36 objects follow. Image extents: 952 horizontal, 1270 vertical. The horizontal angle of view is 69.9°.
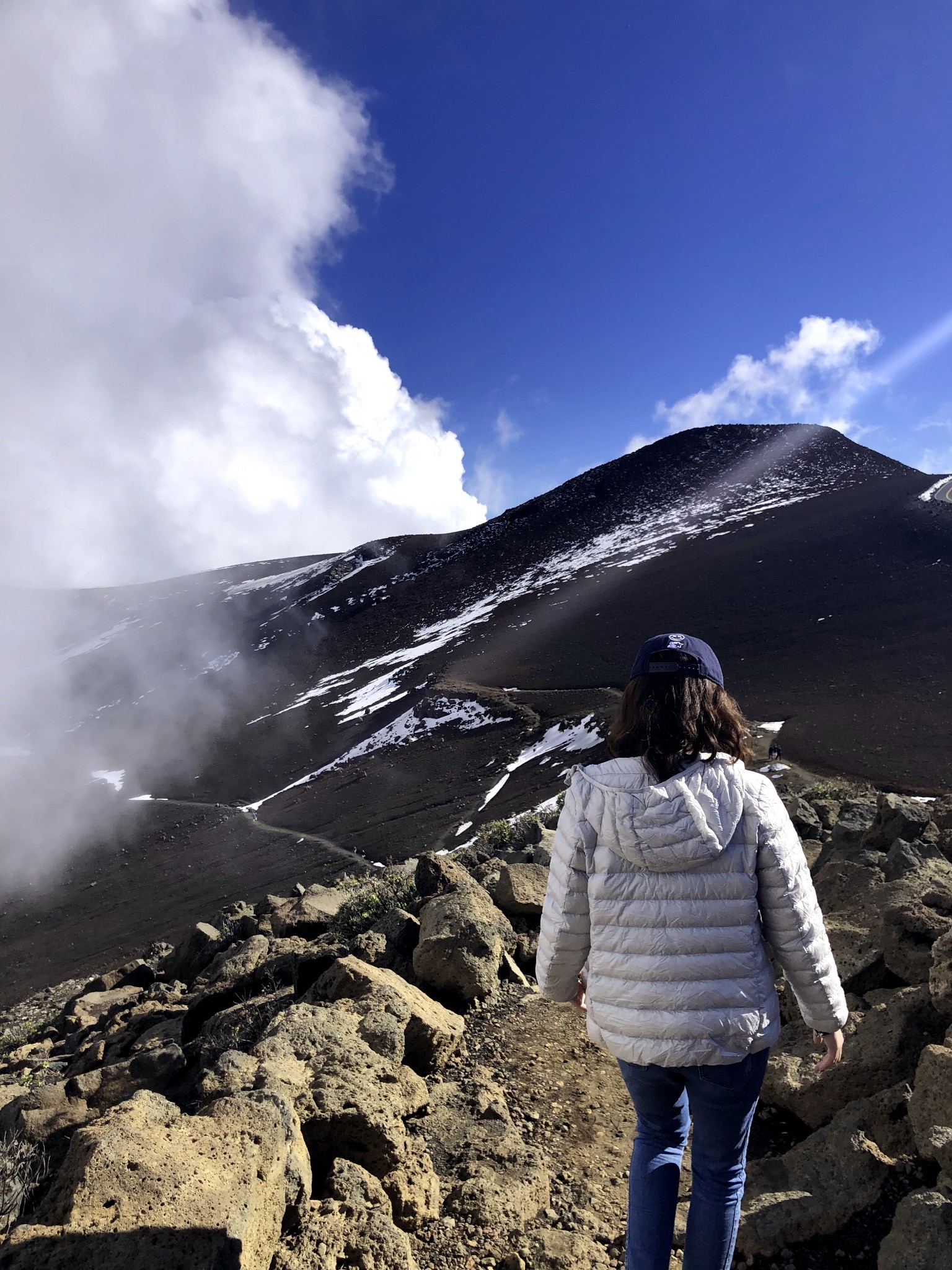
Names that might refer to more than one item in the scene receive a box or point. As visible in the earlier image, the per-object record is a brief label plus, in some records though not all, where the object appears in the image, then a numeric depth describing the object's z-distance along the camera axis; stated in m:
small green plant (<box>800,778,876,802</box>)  9.42
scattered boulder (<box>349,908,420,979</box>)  4.45
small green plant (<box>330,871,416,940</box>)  5.59
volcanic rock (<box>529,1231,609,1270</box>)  2.22
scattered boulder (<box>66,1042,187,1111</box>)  3.46
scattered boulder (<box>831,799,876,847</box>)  5.86
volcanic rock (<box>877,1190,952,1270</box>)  1.95
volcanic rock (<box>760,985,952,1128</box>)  2.79
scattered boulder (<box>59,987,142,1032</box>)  7.05
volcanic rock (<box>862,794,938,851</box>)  5.45
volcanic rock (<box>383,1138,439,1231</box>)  2.38
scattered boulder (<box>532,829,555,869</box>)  6.40
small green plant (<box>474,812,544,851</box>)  7.90
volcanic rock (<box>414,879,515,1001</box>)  4.11
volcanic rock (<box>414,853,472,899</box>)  5.28
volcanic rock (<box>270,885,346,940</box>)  6.31
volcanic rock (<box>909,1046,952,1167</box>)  2.32
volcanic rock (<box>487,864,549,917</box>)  5.06
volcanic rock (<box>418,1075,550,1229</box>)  2.46
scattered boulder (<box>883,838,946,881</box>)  4.53
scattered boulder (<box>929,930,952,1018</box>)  2.70
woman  1.66
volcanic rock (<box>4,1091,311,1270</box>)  1.72
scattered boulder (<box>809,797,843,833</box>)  7.19
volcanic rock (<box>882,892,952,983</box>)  3.28
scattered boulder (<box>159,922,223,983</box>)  7.38
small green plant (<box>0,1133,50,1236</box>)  2.02
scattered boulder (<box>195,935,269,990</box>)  4.84
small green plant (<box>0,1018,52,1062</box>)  8.12
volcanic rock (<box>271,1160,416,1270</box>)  1.97
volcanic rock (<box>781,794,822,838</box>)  6.83
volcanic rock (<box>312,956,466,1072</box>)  3.46
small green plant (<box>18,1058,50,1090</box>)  4.89
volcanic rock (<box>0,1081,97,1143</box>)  3.09
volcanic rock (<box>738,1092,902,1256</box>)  2.28
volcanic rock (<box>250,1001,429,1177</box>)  2.51
